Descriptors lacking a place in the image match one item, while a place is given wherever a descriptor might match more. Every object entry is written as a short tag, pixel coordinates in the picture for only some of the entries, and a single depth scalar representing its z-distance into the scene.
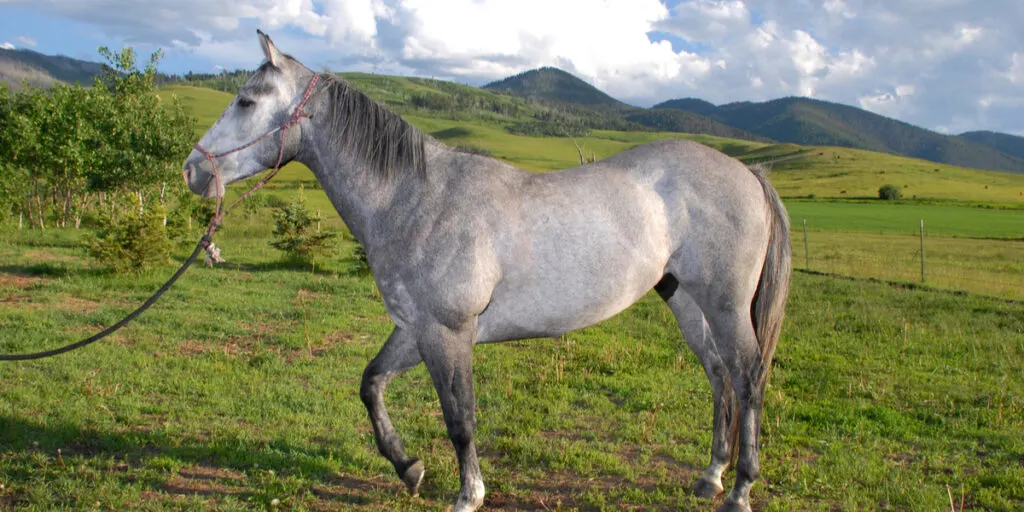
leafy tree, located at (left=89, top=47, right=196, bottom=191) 21.52
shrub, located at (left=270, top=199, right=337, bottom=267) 16.16
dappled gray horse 3.71
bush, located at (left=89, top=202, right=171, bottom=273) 12.72
